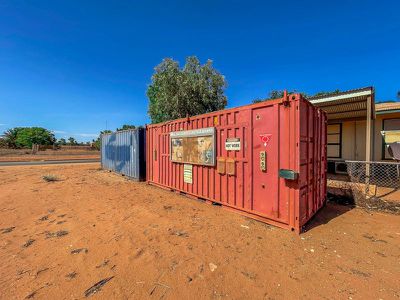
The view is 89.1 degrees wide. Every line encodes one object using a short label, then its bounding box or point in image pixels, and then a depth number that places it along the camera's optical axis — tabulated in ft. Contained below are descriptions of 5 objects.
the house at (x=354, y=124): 23.21
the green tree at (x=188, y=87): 53.11
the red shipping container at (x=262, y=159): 13.05
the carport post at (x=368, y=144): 20.97
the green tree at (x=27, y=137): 150.09
